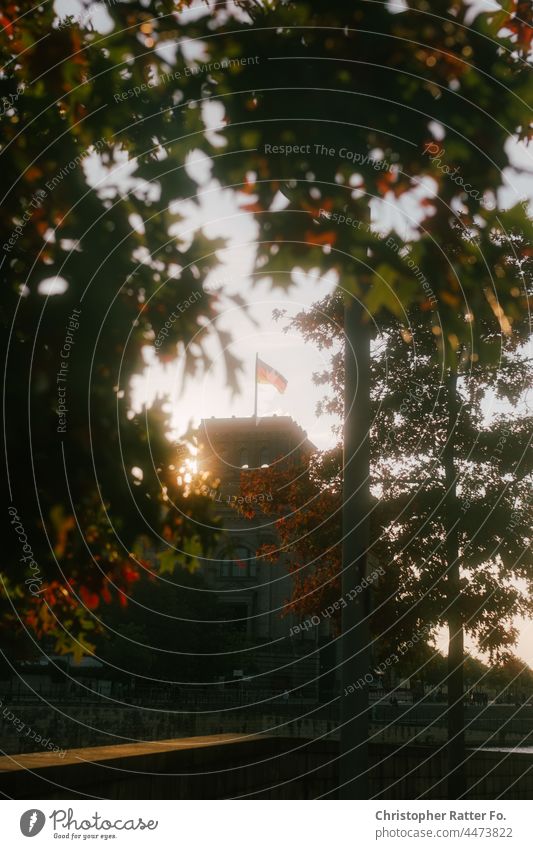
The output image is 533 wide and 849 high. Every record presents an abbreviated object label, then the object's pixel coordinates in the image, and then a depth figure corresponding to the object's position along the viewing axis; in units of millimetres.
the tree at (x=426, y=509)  13820
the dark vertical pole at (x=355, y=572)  5195
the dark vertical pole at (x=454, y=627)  12922
